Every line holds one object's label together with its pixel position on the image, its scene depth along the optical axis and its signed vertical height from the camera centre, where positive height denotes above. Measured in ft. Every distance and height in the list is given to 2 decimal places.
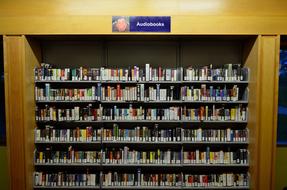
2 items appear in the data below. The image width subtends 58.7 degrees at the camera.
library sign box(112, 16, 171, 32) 10.39 +2.48
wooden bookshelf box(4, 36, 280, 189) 10.75 +1.18
